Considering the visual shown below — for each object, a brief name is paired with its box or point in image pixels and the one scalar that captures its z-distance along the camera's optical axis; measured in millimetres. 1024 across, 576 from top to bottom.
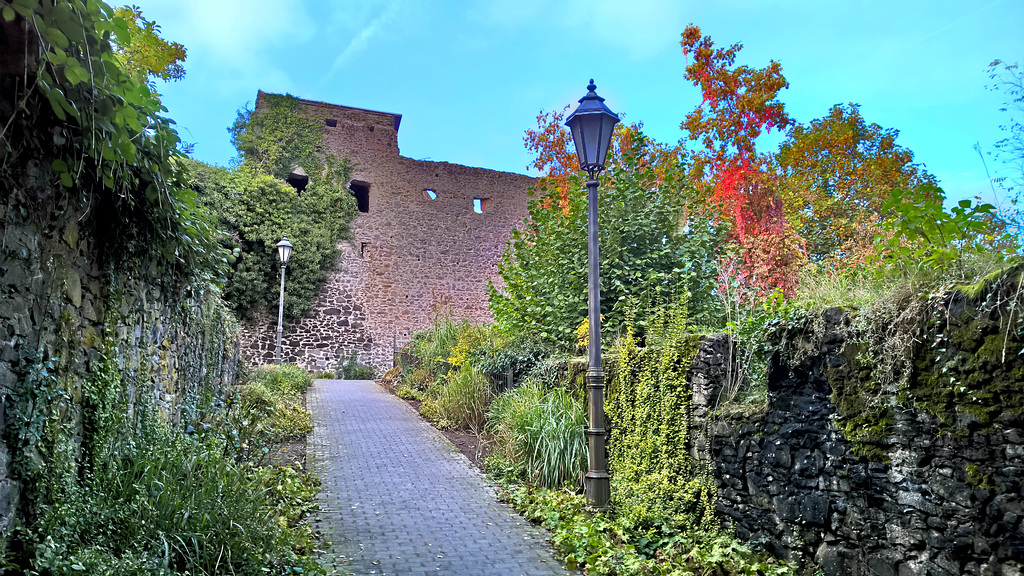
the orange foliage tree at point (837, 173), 14242
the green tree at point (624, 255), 7559
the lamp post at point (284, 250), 15062
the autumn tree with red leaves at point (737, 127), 14312
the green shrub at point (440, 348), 12680
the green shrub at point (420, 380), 13117
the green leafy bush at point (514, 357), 8531
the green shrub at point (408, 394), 12627
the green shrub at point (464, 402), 9500
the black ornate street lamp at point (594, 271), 5645
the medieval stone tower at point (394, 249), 20188
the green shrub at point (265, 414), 6625
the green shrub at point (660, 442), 5051
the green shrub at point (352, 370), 19875
